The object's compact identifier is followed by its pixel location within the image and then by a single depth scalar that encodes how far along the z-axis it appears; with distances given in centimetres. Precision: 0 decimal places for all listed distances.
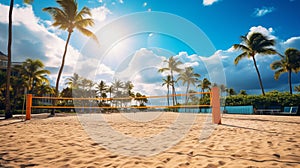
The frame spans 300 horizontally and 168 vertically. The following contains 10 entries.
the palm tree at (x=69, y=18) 1348
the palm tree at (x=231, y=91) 5587
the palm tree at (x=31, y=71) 2333
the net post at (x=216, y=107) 589
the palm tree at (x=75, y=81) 3631
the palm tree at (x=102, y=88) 3927
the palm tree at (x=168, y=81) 3572
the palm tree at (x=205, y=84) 3769
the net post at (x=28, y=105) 819
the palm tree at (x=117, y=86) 4275
